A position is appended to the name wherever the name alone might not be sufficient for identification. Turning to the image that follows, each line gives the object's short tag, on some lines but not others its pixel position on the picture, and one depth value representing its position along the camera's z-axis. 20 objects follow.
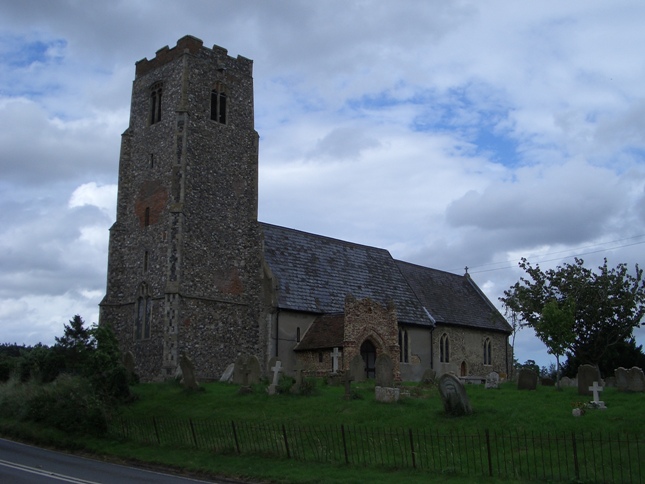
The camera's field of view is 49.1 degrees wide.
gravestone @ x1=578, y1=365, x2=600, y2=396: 24.19
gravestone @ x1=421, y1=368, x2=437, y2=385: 30.91
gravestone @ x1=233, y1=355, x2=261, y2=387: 27.44
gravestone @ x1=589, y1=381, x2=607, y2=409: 20.58
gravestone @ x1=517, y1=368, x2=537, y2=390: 27.91
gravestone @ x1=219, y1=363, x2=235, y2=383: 31.98
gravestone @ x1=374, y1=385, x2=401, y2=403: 23.22
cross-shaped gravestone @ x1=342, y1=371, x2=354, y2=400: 24.12
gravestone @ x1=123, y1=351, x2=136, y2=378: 31.36
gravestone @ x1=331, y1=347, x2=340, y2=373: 32.69
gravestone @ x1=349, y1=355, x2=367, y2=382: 30.27
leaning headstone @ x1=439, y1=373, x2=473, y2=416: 20.61
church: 34.81
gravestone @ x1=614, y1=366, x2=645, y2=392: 24.61
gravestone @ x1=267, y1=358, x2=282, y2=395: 26.20
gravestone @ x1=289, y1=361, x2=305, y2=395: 25.59
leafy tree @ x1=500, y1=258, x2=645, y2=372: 43.91
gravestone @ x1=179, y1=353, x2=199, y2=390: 27.88
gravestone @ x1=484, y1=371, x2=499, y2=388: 29.47
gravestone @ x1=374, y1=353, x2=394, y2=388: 26.12
